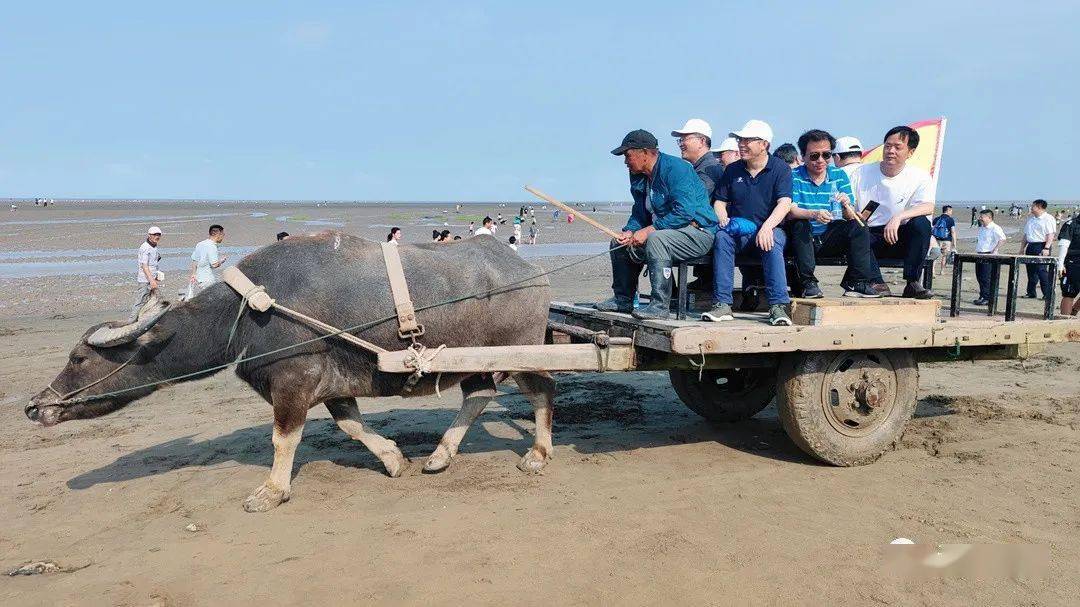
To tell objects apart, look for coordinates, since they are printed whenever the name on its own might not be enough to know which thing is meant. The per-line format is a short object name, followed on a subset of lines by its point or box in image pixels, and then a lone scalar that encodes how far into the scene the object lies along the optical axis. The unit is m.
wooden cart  5.21
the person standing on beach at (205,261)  12.99
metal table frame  5.84
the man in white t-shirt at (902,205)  6.42
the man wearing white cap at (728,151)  7.71
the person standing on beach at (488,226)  16.94
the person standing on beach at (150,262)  12.91
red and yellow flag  7.12
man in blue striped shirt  6.29
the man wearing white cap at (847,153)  7.93
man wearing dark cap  5.82
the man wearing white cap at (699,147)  6.98
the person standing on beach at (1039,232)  14.29
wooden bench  5.95
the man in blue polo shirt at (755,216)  5.87
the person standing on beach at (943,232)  11.81
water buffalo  5.41
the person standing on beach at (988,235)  15.08
